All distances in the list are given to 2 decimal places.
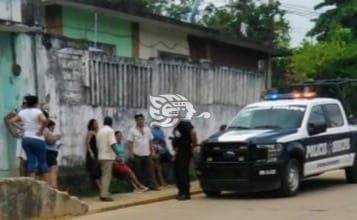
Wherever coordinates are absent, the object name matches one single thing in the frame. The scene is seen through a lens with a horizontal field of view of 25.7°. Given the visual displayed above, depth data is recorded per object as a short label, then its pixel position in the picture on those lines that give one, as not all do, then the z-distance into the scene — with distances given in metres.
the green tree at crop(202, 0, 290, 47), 41.09
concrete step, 12.24
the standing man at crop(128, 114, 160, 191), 16.84
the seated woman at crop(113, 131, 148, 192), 16.41
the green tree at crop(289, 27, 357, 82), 34.12
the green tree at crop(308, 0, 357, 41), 38.41
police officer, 15.40
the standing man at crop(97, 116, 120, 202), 14.95
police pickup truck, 14.90
